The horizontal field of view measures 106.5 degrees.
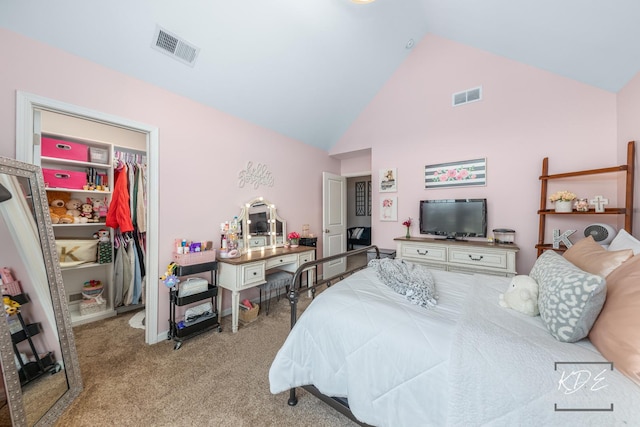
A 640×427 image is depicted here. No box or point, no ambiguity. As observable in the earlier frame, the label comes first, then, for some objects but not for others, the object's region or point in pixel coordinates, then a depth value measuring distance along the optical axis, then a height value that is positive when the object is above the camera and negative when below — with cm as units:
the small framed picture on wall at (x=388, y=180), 385 +51
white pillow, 126 -19
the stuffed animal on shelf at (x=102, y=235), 285 -26
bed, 81 -62
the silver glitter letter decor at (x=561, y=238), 248 -29
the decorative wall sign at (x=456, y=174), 318 +53
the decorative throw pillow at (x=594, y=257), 116 -25
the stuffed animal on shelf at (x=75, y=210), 262 +4
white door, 423 -14
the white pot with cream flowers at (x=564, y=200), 248 +11
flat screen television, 309 -9
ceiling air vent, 199 +146
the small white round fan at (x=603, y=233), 223 -21
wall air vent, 318 +157
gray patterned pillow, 96 -39
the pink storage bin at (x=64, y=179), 247 +37
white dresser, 274 -55
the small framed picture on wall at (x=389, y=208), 386 +6
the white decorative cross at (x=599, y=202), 232 +8
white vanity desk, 249 -63
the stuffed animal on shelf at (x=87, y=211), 271 +3
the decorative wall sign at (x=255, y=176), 310 +49
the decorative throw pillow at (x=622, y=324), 80 -42
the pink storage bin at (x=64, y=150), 247 +69
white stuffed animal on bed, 127 -47
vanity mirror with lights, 309 -18
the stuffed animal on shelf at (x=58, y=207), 251 +7
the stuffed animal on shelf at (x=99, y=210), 281 +4
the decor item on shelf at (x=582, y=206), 240 +5
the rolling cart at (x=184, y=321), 227 -104
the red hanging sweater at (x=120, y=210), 277 +4
